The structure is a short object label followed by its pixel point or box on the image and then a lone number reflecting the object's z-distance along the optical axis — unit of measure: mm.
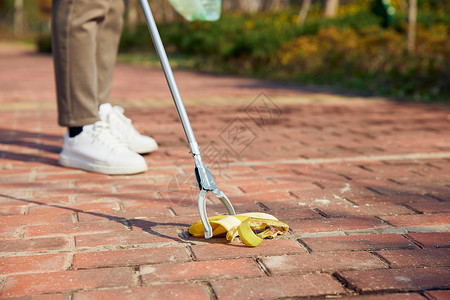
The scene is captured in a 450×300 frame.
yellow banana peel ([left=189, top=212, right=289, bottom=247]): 1622
